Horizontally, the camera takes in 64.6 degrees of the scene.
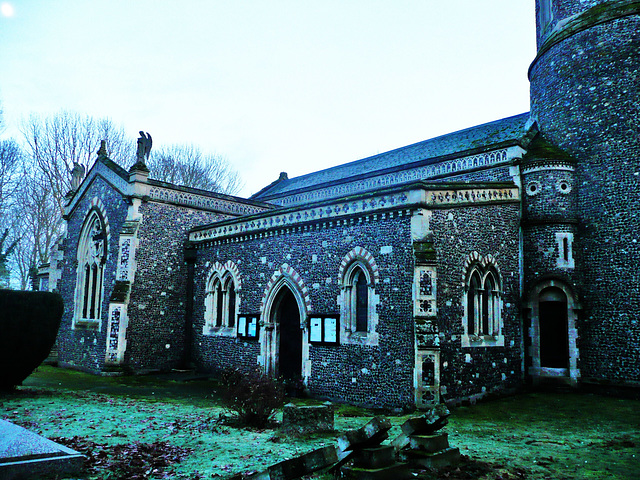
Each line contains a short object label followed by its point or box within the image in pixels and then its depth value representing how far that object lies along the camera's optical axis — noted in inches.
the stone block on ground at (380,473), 264.4
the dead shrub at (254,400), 420.8
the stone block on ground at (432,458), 298.5
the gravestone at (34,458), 252.5
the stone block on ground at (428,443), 305.1
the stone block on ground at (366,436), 256.1
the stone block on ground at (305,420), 382.9
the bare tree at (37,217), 1409.9
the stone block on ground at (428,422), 305.6
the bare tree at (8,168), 1278.3
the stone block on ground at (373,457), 269.4
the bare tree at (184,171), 1800.0
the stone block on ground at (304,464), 228.2
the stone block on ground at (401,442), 303.0
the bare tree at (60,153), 1375.5
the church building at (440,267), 559.5
